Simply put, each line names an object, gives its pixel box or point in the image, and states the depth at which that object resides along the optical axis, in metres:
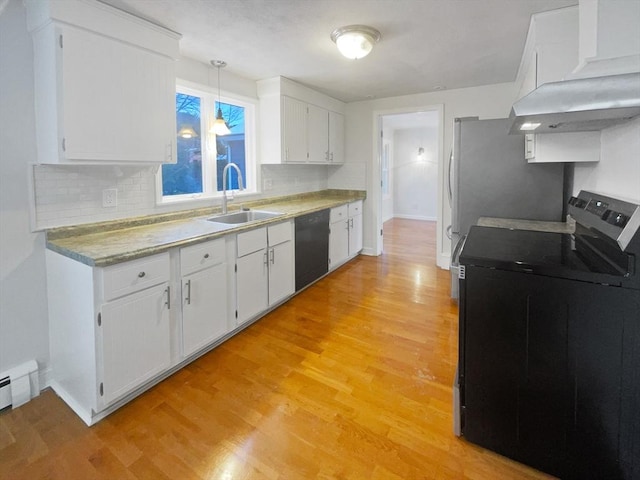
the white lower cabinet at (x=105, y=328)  1.73
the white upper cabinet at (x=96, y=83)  1.84
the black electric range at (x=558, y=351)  1.29
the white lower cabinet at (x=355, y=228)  4.69
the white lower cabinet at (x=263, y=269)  2.70
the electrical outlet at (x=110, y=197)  2.33
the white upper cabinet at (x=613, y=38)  1.24
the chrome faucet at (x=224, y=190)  3.12
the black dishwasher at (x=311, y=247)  3.50
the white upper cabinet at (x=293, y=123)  3.69
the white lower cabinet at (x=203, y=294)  2.19
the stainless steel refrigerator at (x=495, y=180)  2.80
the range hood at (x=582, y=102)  1.28
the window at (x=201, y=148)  3.00
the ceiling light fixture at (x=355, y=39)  2.37
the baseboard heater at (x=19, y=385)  1.90
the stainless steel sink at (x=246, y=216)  3.19
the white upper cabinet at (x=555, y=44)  2.03
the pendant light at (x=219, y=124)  3.02
